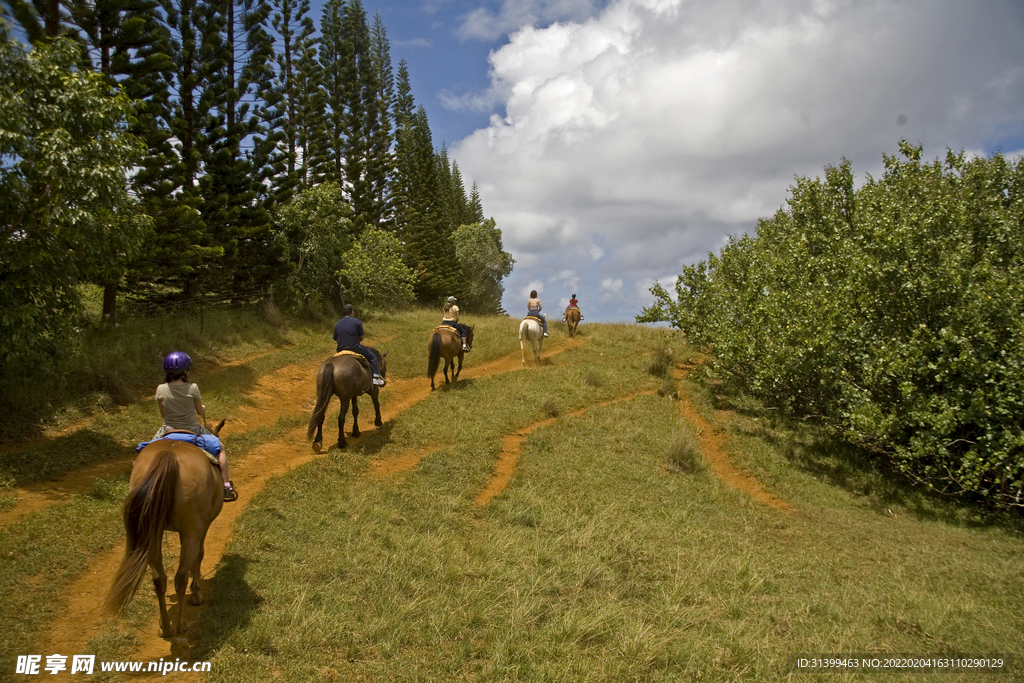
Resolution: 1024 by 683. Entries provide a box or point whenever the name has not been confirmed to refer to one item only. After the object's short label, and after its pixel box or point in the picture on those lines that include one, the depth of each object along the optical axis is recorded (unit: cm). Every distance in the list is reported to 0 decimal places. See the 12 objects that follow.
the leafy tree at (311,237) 2330
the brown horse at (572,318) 2544
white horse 1919
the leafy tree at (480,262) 5375
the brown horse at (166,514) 466
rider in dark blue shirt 1139
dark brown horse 1039
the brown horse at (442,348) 1495
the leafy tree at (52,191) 913
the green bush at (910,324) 1086
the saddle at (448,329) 1535
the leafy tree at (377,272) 2562
